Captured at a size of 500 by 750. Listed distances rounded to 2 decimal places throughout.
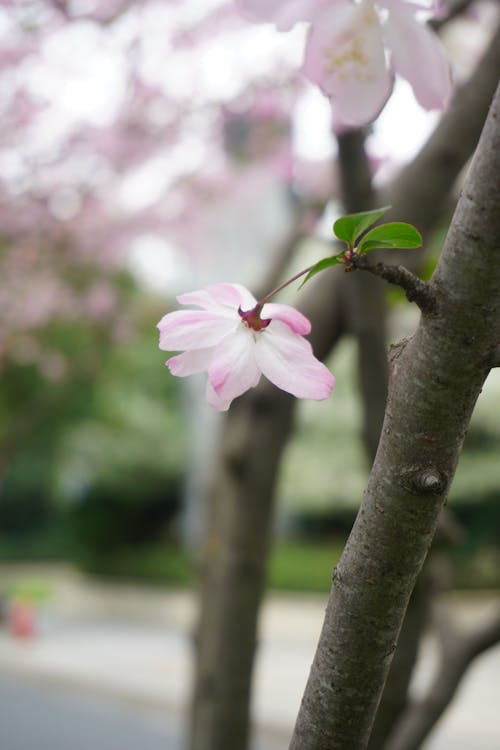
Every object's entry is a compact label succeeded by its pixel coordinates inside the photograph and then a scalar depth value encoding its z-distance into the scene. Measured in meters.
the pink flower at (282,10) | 0.62
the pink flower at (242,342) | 0.61
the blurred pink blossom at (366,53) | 0.63
